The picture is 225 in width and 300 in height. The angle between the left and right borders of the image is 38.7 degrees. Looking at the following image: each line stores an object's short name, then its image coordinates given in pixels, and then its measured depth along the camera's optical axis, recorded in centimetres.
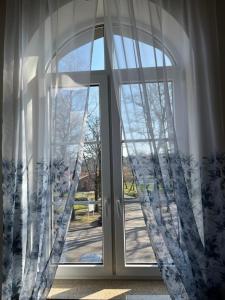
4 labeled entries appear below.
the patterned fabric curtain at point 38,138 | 174
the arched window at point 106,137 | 180
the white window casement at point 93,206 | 207
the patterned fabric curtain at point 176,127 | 166
